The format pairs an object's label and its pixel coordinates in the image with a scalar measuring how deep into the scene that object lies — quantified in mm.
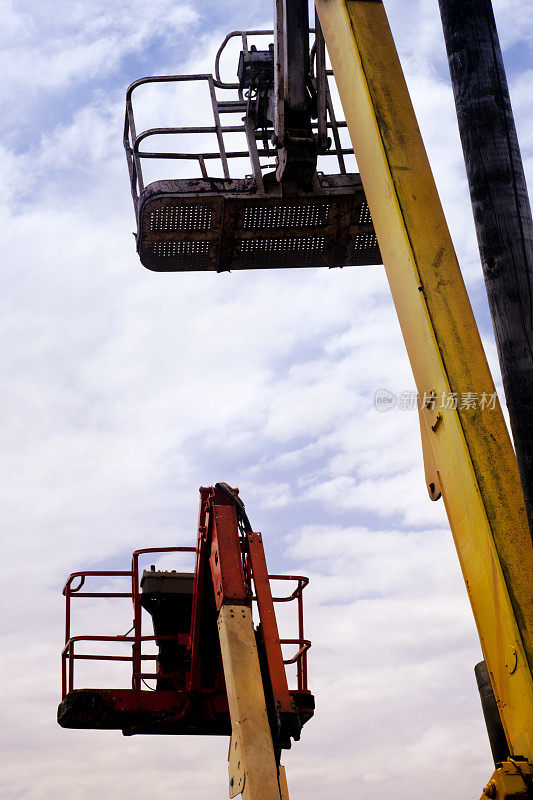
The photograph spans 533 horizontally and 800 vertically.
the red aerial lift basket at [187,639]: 8234
